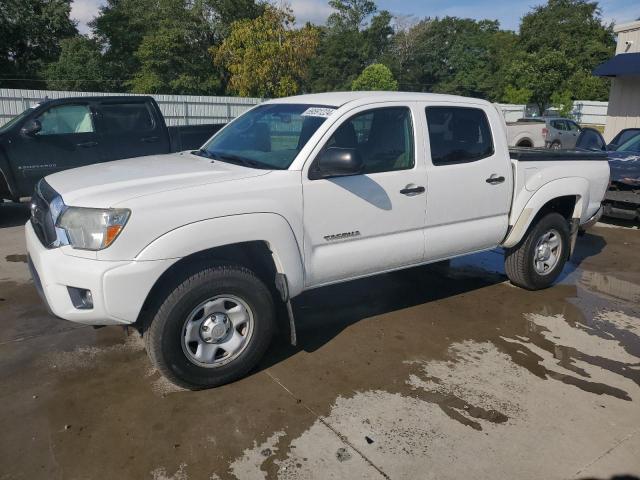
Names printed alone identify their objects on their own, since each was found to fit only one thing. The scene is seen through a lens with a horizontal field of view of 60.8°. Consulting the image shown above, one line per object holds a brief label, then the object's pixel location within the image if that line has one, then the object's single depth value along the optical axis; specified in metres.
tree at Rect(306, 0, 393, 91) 64.19
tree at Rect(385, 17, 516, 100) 65.44
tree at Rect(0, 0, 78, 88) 37.88
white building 16.77
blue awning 16.14
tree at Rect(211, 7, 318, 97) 31.59
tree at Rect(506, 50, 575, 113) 42.47
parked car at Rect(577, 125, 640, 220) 8.70
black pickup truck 8.07
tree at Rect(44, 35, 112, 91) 36.78
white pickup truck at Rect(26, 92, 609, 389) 3.17
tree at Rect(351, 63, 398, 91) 42.94
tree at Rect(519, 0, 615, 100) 46.28
